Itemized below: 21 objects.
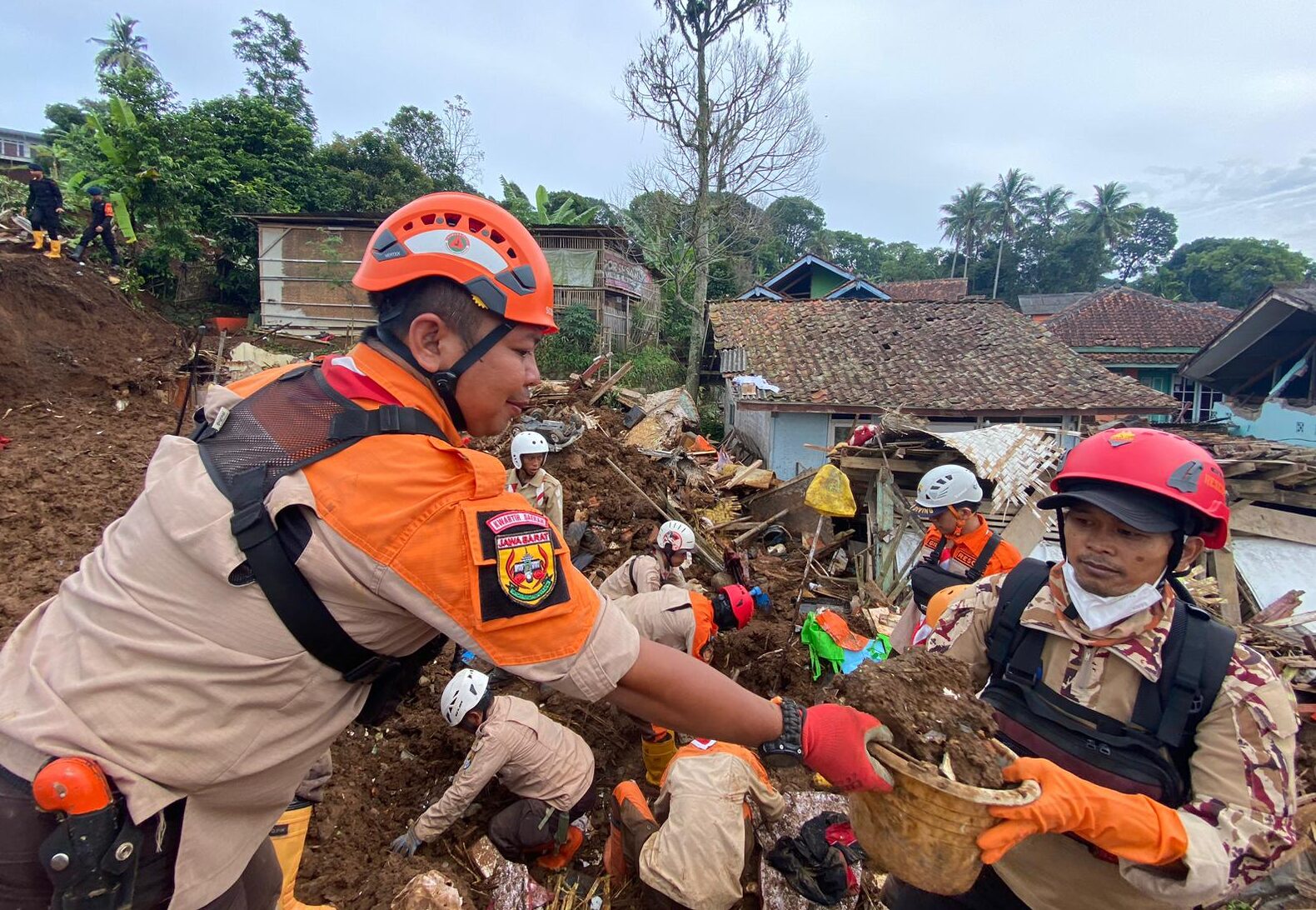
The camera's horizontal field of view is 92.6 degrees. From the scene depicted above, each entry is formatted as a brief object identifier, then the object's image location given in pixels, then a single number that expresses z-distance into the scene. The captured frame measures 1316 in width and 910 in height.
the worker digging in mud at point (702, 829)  2.96
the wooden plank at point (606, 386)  15.49
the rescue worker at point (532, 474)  7.23
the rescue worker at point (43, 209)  12.88
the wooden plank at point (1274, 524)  7.13
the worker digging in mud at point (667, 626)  4.65
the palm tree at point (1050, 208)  53.81
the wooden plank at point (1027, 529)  7.24
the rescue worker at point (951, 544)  4.62
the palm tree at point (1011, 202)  53.94
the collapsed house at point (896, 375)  14.88
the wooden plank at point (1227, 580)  6.74
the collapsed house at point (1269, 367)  13.98
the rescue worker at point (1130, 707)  1.56
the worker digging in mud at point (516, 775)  3.72
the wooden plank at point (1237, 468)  7.23
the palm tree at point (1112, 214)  50.34
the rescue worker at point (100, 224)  13.80
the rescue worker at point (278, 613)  1.20
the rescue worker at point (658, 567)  5.64
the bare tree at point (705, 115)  23.62
